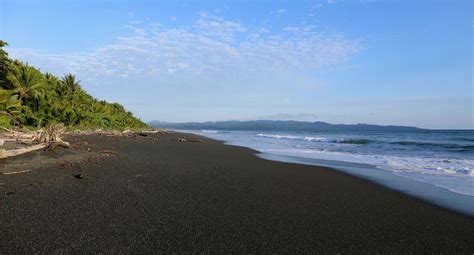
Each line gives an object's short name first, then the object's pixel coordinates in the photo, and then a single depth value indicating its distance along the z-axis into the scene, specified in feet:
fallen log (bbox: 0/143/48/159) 27.22
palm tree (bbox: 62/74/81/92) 100.56
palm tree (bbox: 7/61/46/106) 65.98
